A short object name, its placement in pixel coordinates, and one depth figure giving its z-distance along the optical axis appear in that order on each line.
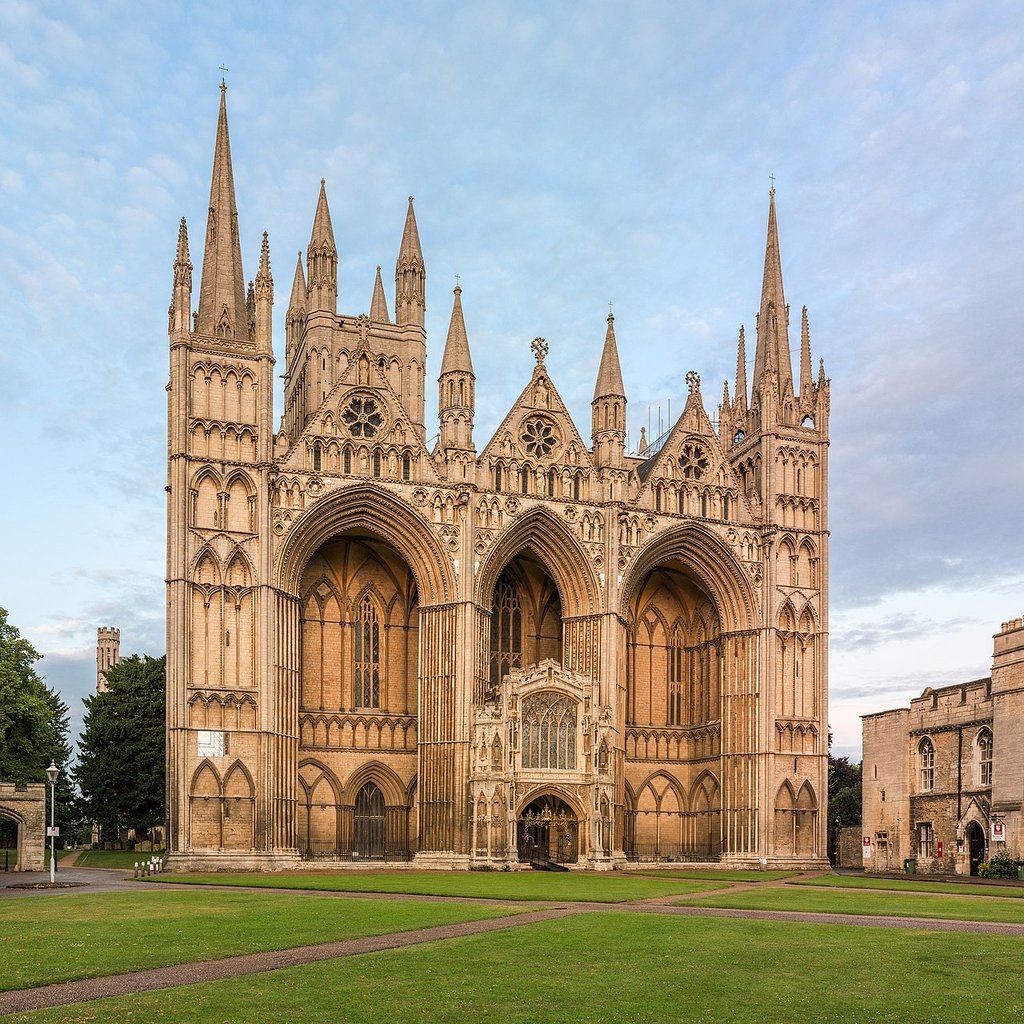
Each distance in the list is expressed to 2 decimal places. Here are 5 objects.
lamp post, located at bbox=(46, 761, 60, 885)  40.78
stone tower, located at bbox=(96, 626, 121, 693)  134.12
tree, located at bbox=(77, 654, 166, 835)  68.38
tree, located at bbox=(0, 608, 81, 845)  51.94
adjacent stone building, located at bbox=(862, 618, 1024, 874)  48.09
